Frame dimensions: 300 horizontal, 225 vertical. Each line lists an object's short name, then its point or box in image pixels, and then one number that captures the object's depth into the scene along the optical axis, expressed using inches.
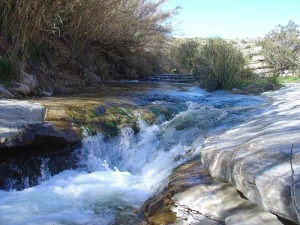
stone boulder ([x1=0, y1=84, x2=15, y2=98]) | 221.9
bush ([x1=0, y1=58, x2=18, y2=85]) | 245.9
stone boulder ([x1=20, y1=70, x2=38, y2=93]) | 258.5
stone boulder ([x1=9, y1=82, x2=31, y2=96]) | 240.4
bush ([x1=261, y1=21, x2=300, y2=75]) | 494.6
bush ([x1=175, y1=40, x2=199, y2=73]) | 711.7
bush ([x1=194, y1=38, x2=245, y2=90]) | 407.5
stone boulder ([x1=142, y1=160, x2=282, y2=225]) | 92.5
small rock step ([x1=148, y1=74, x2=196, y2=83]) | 522.1
